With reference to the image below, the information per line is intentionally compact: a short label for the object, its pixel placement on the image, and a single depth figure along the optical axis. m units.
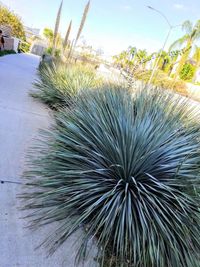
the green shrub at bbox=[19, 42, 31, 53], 31.03
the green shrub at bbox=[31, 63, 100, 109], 5.98
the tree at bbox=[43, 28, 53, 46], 43.53
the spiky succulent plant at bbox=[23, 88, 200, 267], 2.01
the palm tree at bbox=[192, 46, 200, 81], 31.32
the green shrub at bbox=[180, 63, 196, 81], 35.28
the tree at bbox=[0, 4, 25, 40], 25.67
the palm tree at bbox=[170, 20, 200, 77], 26.39
